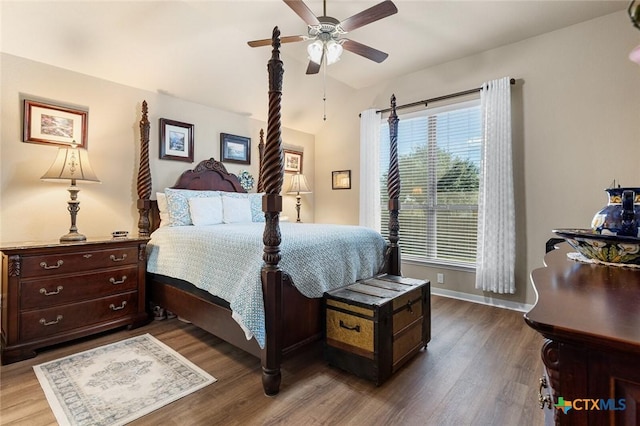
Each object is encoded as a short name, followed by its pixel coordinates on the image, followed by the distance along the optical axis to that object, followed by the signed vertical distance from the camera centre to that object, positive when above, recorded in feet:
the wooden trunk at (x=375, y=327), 6.53 -2.53
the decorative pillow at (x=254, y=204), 12.82 +0.49
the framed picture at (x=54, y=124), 9.09 +2.83
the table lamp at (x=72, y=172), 8.57 +1.23
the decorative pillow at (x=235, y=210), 11.75 +0.21
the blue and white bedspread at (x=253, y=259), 6.48 -1.12
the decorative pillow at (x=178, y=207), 10.69 +0.30
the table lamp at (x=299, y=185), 15.96 +1.56
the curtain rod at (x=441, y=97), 12.13 +4.91
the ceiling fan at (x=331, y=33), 7.25 +4.79
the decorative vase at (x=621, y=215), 3.44 -0.01
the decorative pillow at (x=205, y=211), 10.83 +0.17
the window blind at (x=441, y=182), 12.65 +1.40
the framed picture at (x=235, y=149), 13.98 +3.10
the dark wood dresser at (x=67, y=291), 7.51 -2.02
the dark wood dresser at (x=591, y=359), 1.63 -0.80
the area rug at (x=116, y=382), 5.65 -3.53
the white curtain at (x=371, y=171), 15.26 +2.17
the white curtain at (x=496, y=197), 11.23 +0.63
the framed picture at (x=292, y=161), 16.73 +2.98
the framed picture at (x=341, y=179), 16.66 +1.97
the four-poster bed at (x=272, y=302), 6.32 -2.15
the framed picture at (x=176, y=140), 12.02 +3.01
